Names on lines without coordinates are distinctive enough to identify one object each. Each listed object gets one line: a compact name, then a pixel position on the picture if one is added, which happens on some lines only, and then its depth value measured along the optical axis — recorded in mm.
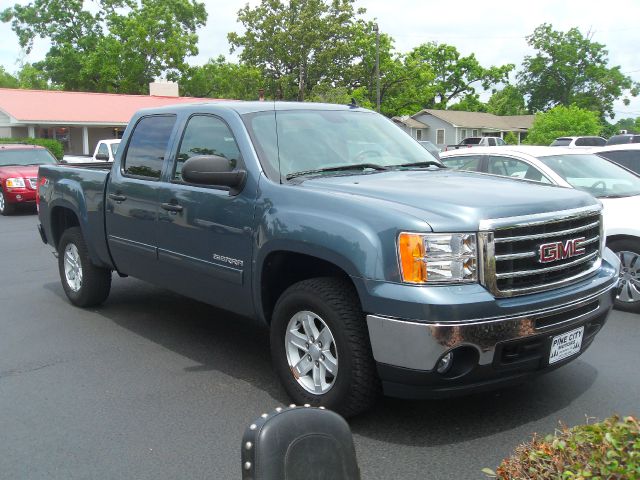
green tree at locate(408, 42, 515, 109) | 71250
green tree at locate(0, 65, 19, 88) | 80869
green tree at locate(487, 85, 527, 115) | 82250
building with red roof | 34875
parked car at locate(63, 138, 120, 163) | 19328
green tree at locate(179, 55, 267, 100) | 49938
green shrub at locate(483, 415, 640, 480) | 2053
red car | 16500
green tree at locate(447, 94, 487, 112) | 75812
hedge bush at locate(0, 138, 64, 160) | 30731
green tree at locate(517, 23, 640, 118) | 74438
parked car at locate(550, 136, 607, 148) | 25500
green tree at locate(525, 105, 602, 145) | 36250
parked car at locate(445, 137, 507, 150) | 43472
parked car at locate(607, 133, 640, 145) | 20516
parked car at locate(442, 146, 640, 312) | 6723
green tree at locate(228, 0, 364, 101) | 50312
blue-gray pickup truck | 3719
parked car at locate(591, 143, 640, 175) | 9117
